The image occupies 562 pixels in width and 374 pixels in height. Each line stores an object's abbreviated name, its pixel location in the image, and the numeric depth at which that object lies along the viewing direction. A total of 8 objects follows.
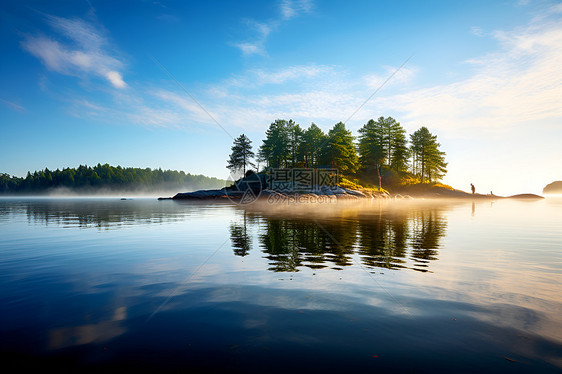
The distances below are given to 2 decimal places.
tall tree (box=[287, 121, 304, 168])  85.62
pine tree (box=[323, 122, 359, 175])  80.81
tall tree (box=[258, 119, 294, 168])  83.44
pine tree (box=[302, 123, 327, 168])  85.31
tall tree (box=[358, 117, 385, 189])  81.50
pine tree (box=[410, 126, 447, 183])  81.06
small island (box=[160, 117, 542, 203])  77.44
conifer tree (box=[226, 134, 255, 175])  88.75
